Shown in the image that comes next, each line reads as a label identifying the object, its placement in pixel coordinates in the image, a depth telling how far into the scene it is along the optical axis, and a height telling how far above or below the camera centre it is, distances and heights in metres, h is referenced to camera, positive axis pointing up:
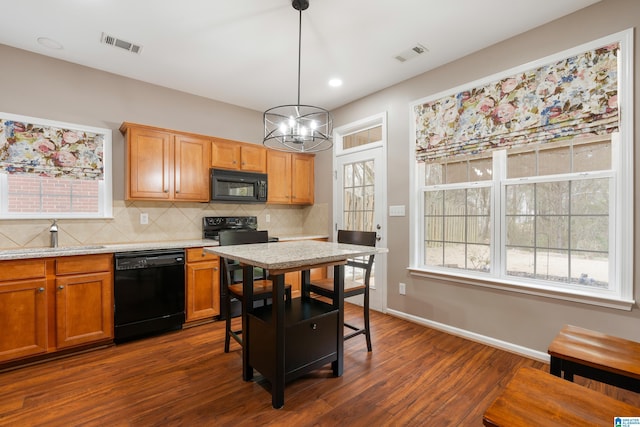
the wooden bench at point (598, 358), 1.34 -0.70
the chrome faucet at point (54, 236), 2.88 -0.24
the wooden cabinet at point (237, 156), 3.73 +0.73
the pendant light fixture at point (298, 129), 2.16 +0.61
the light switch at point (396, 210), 3.49 +0.02
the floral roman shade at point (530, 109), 2.20 +0.89
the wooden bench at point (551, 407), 1.01 -0.71
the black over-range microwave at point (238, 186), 3.69 +0.33
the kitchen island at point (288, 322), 1.83 -0.75
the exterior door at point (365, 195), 3.71 +0.22
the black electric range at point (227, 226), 3.44 -0.21
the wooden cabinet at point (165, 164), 3.18 +0.53
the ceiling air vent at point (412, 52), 2.82 +1.55
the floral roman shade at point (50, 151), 2.79 +0.60
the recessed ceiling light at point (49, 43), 2.67 +1.54
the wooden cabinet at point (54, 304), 2.33 -0.78
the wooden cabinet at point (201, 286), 3.19 -0.82
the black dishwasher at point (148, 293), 2.78 -0.80
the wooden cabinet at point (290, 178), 4.29 +0.50
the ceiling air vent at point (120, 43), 2.65 +1.54
